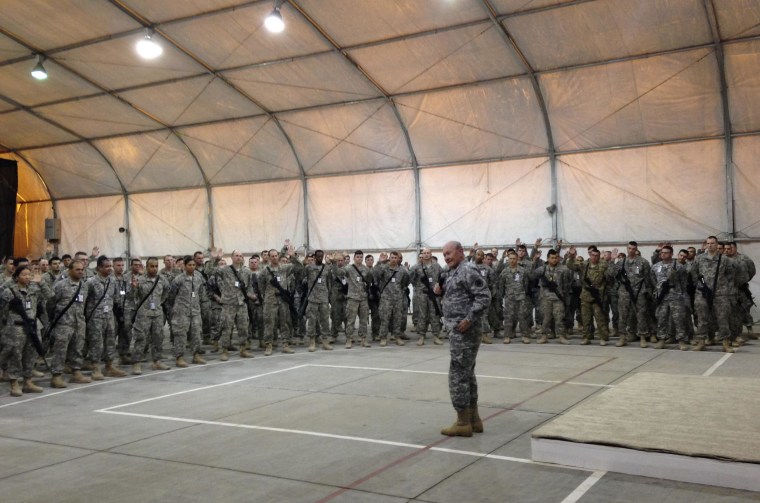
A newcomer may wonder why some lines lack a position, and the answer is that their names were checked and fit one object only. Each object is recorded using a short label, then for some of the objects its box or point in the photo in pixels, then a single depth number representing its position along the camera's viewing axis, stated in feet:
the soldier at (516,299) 43.65
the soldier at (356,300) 43.04
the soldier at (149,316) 34.83
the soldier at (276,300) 40.73
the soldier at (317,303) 41.65
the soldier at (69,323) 31.09
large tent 46.14
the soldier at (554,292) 42.39
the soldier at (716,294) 37.27
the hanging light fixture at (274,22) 42.19
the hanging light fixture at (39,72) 51.44
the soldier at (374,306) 45.62
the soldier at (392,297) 43.96
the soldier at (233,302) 38.34
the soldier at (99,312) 33.04
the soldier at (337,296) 44.70
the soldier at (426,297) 43.70
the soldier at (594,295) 41.04
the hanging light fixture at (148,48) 46.44
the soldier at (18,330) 29.07
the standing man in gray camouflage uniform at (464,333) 20.06
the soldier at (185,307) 35.70
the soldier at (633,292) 39.68
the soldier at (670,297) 37.78
